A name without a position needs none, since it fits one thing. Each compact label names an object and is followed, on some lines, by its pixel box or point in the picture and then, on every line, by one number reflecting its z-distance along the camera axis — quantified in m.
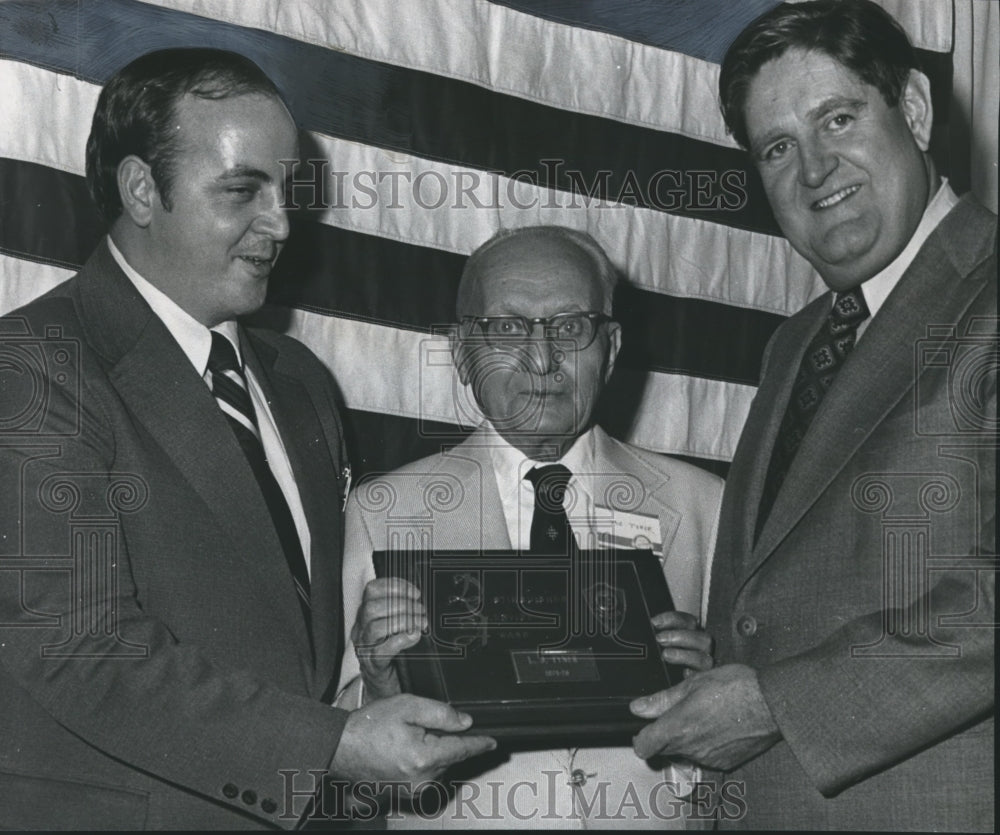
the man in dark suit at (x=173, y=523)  1.93
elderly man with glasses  2.19
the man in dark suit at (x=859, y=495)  1.92
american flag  2.35
